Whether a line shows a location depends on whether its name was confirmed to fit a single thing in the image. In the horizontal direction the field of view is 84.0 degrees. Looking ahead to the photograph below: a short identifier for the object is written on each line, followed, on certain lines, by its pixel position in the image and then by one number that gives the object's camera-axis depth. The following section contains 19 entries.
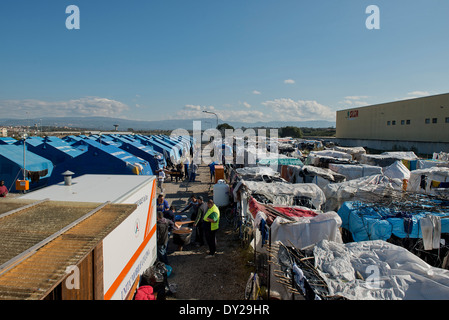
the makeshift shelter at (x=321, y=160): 16.94
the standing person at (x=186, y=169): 18.16
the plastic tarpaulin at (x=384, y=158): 18.56
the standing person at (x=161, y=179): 14.34
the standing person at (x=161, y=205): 8.04
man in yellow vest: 7.13
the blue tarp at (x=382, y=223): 6.37
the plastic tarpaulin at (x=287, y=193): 8.43
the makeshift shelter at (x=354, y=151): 25.30
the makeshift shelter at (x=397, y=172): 13.24
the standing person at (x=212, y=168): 16.96
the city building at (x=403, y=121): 35.66
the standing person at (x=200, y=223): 7.60
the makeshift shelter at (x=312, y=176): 11.67
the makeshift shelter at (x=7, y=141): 20.43
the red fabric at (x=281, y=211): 6.57
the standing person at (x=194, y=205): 8.62
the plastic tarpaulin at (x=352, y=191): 8.95
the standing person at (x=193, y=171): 16.91
